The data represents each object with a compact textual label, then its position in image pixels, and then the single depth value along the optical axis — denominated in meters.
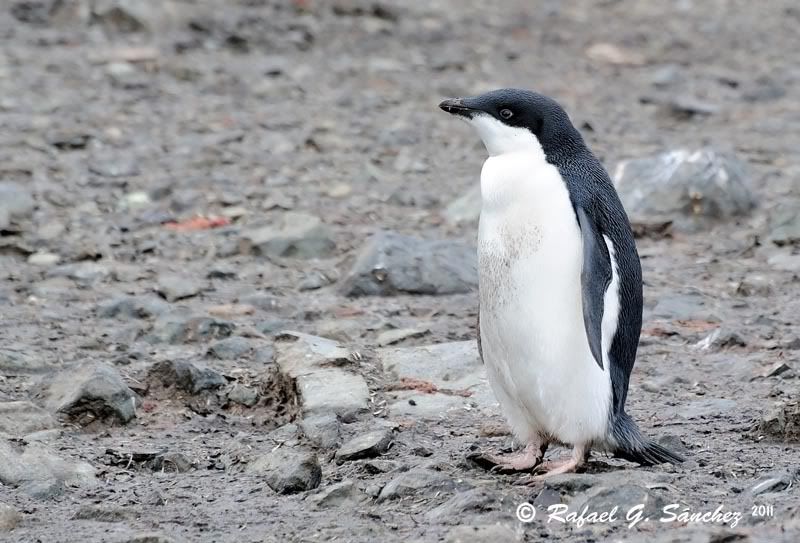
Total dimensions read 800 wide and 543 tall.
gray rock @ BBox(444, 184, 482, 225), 14.59
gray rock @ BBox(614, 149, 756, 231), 14.44
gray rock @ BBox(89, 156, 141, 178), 15.79
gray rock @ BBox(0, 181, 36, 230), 14.12
